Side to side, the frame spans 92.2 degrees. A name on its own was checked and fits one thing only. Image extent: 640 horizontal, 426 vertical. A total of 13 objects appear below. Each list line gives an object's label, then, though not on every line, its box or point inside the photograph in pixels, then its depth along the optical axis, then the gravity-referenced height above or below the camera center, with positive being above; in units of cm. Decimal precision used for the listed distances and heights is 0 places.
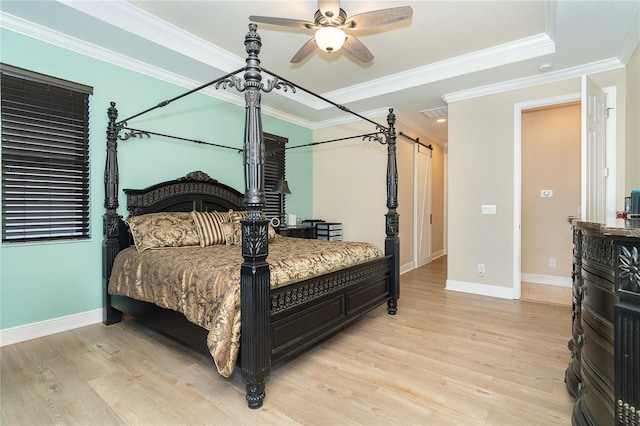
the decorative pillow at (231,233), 337 -24
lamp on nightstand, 477 +37
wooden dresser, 107 -46
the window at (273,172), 507 +66
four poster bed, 184 -45
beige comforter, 185 -47
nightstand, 463 -31
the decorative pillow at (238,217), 362 -7
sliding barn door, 595 +12
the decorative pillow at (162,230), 295 -19
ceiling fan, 229 +148
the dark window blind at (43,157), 262 +49
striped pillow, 322 -17
